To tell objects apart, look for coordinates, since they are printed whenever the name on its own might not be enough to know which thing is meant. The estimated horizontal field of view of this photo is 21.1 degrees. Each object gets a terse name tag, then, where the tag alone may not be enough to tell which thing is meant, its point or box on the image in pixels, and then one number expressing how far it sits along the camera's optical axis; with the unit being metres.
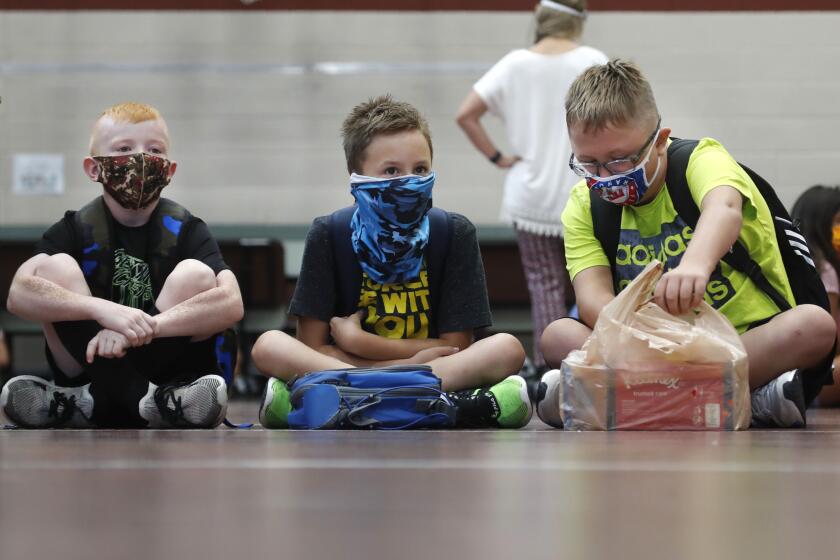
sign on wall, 13.03
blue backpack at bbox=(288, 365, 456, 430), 4.80
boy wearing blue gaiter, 5.38
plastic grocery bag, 4.66
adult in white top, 8.89
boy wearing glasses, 4.99
